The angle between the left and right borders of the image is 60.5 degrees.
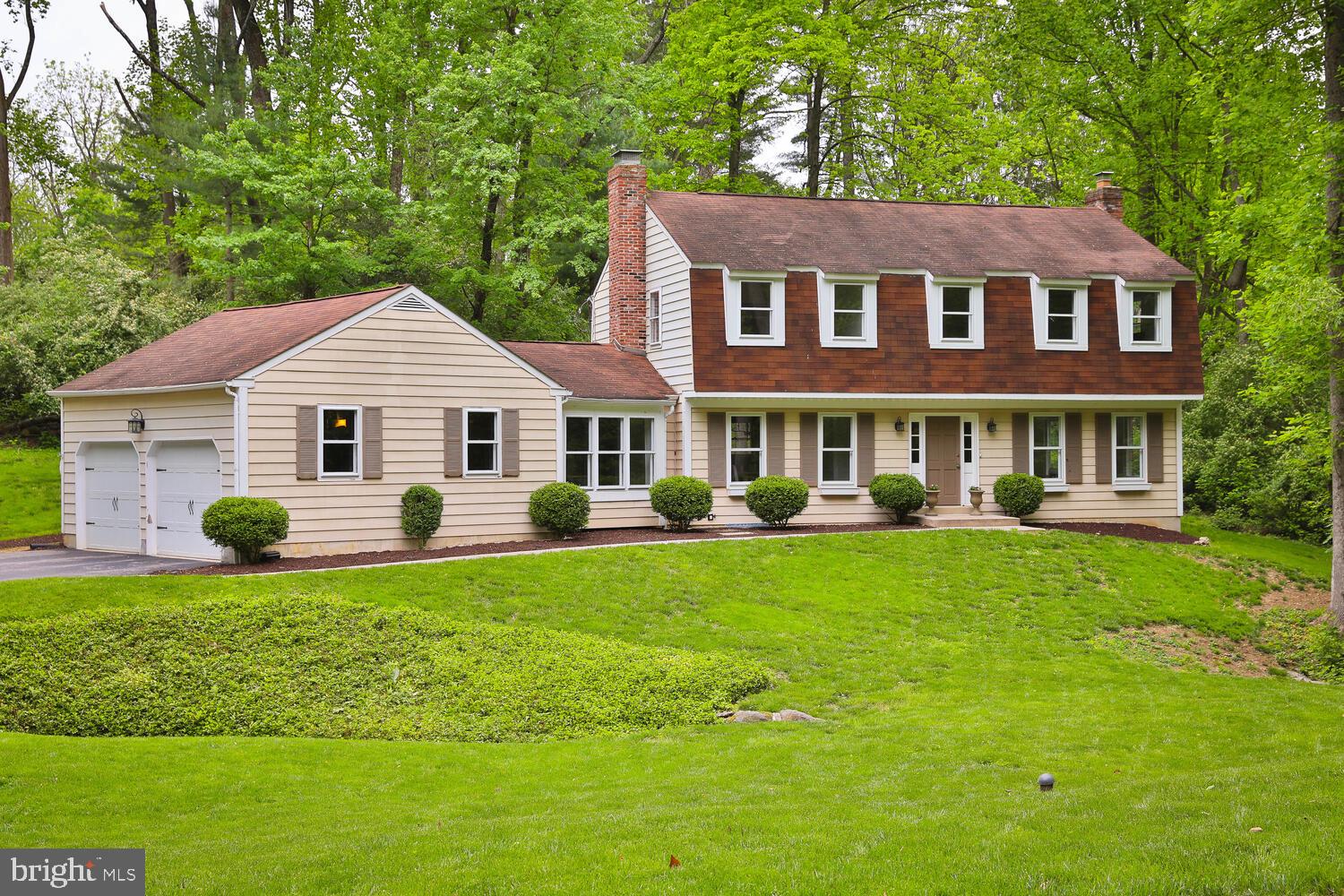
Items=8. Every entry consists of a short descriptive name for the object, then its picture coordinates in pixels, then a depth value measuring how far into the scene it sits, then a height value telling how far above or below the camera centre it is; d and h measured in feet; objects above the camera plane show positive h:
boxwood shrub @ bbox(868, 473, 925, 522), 83.30 -3.90
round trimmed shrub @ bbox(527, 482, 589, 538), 73.97 -4.31
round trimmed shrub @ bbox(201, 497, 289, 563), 61.67 -4.29
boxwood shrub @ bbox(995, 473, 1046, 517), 86.02 -4.14
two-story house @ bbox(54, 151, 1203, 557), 68.69 +3.74
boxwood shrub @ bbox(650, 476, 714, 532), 78.12 -4.02
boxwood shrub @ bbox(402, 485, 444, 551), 69.67 -4.18
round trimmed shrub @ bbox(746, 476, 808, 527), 79.87 -4.10
